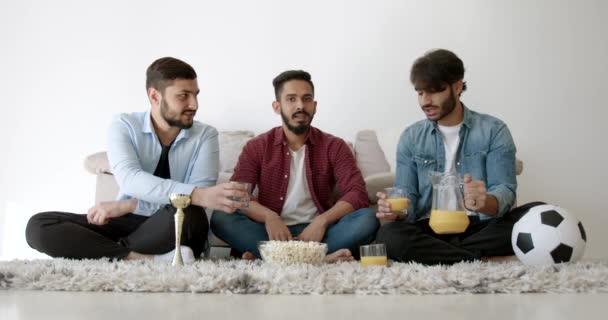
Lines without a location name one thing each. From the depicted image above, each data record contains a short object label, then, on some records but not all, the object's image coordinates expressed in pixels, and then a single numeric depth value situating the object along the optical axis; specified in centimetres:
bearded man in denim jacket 215
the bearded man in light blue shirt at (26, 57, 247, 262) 222
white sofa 281
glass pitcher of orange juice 204
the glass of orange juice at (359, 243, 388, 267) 201
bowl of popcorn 206
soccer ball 195
